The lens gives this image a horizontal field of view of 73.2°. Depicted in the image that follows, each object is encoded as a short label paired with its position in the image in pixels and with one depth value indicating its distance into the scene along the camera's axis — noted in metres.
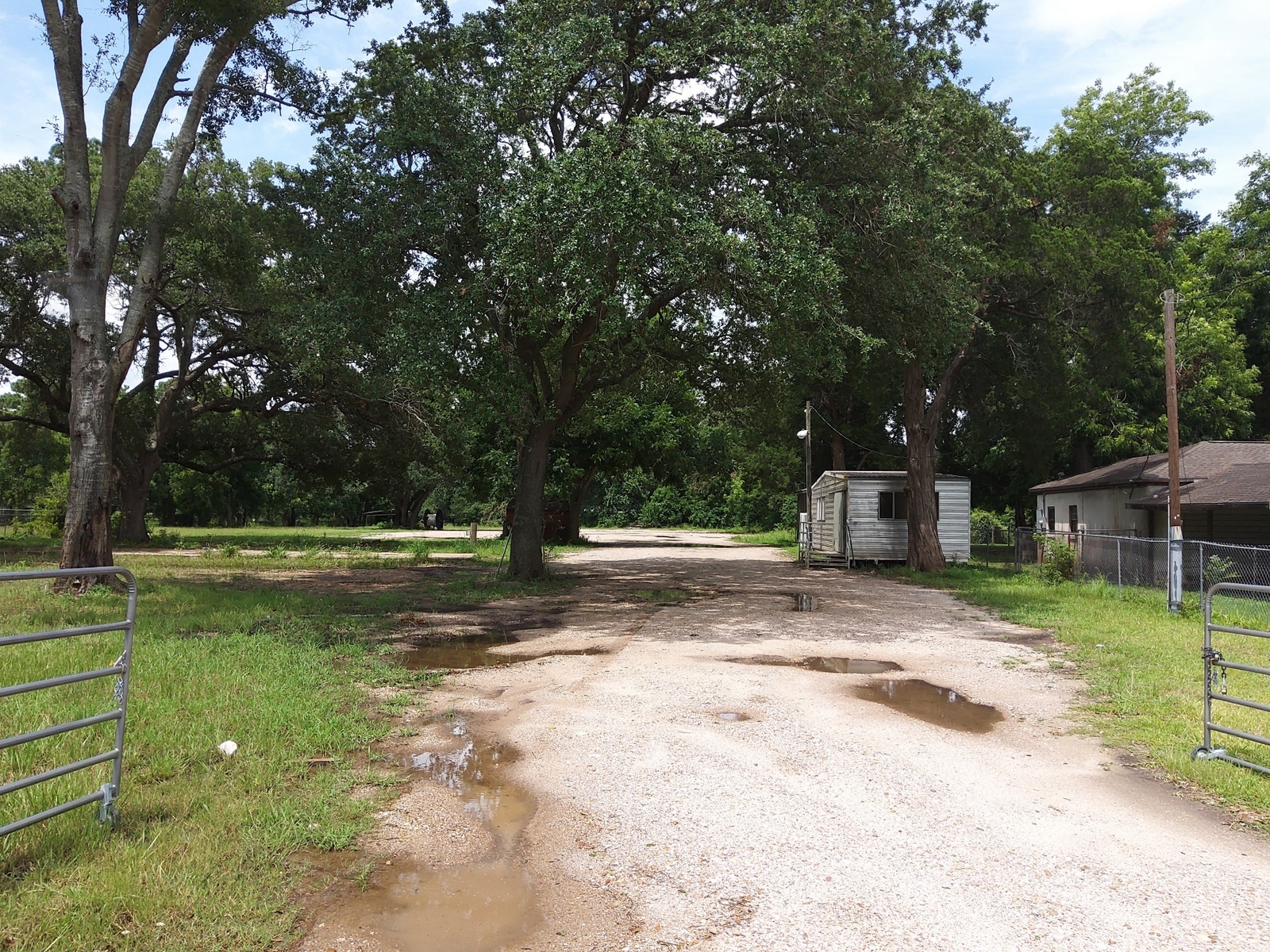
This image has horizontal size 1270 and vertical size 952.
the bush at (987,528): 36.94
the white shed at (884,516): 25.14
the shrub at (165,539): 29.06
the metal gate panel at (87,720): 3.61
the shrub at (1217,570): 15.54
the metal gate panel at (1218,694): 5.24
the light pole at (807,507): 25.47
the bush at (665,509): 60.25
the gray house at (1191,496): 20.03
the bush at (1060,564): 18.89
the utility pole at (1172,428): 14.75
